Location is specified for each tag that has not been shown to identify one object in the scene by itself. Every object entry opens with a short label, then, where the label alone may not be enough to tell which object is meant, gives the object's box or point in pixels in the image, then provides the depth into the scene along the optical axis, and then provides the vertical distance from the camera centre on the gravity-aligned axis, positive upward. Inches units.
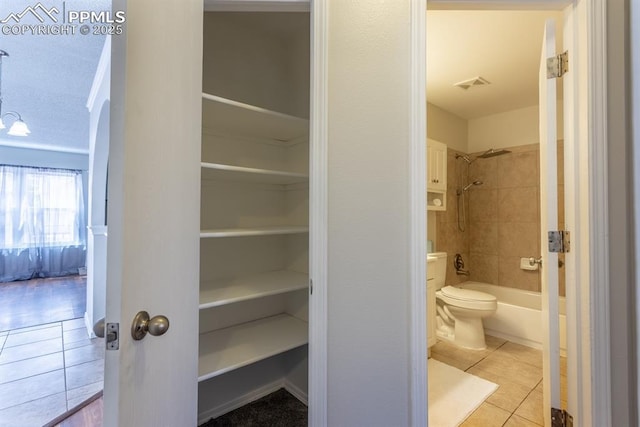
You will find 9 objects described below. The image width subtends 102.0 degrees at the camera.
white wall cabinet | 103.7 +17.5
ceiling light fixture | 108.3 +37.2
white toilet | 94.0 -35.1
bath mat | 62.7 -48.5
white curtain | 195.9 -5.5
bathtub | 98.0 -40.4
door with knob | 25.3 +0.7
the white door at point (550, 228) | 46.4 -2.0
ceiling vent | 99.7 +53.1
